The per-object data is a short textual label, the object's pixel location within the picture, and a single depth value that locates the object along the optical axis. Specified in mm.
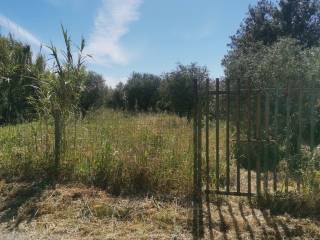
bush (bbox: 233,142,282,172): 5238
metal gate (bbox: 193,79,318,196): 3649
